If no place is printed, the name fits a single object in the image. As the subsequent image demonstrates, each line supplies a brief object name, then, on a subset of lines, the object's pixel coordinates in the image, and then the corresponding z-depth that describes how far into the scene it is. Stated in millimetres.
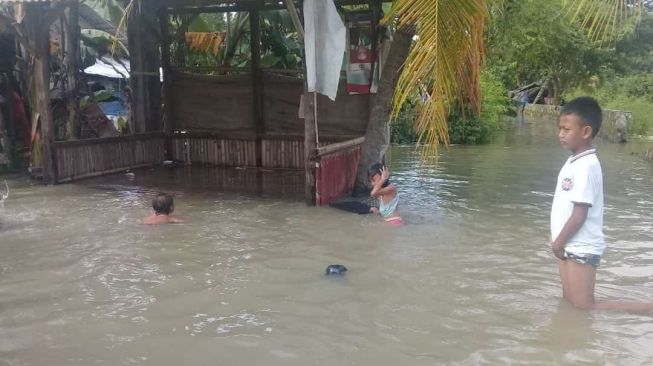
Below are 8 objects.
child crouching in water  8195
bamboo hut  11195
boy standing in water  4363
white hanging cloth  8461
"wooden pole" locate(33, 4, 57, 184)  10078
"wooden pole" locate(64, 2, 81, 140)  11977
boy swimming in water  7754
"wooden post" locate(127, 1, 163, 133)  12547
